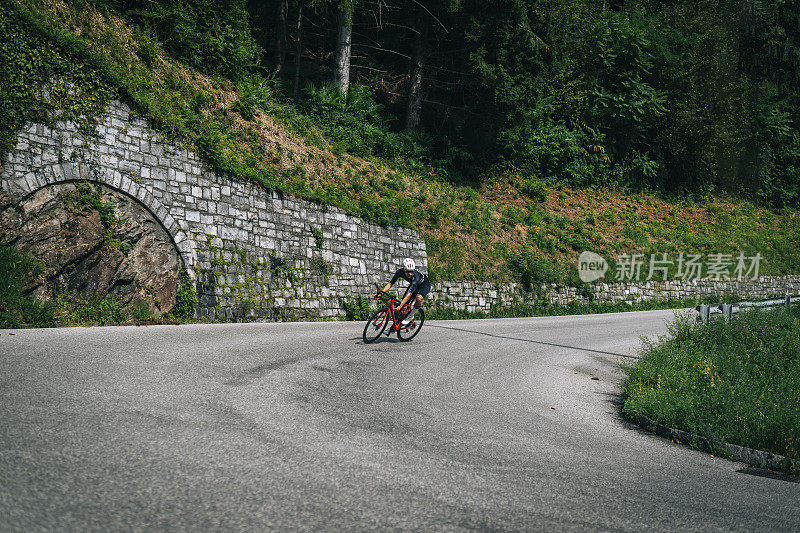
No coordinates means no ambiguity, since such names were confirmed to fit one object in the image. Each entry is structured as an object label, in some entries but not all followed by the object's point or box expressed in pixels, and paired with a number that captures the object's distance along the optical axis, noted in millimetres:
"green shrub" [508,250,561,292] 23109
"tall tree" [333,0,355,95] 23125
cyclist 11953
